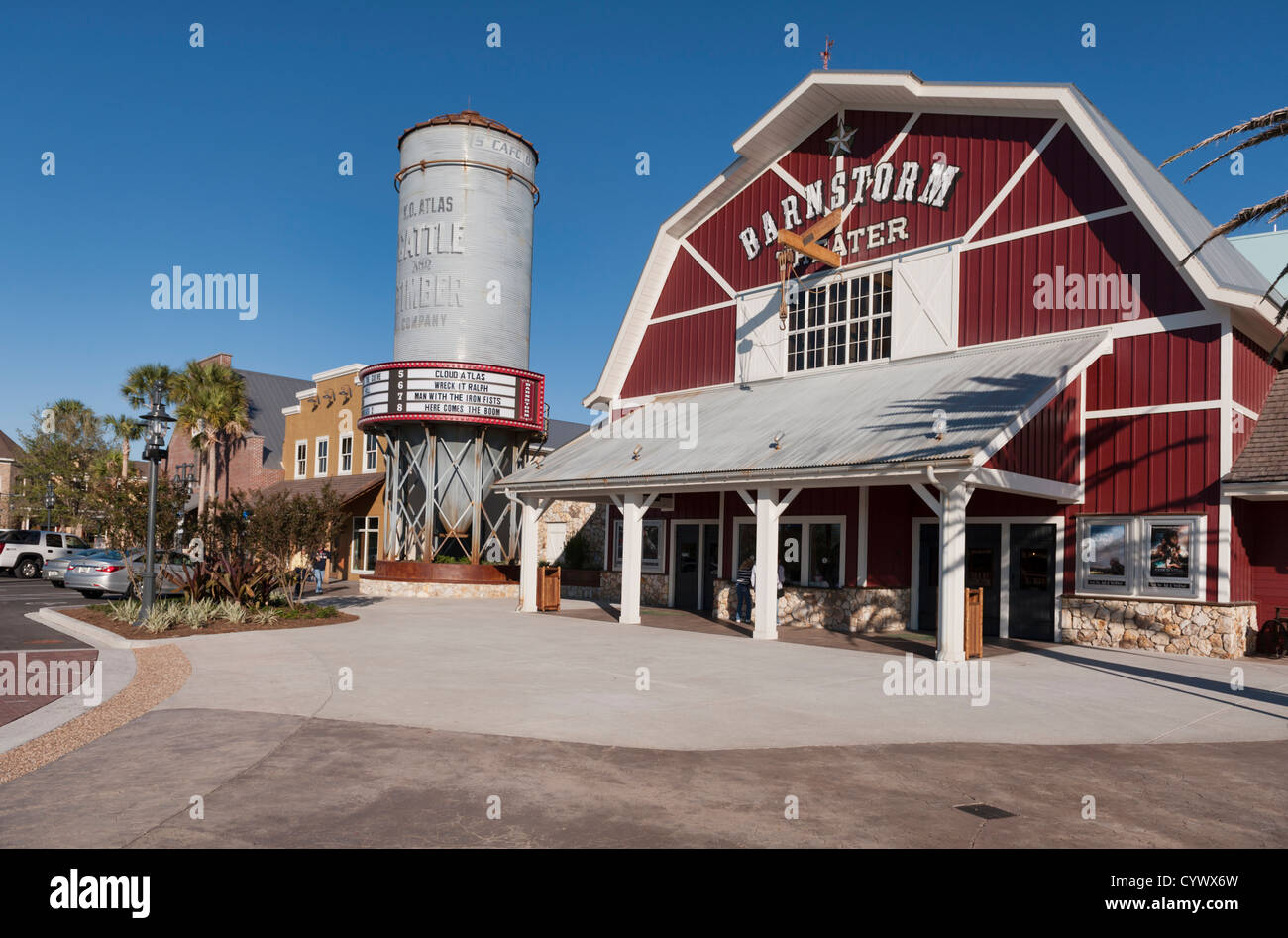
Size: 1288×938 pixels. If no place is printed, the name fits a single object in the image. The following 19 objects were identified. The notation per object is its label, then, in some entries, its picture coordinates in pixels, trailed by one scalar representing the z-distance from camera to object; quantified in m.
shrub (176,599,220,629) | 16.45
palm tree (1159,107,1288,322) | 10.88
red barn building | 15.46
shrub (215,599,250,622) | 17.16
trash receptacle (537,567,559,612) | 22.06
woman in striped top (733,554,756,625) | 19.27
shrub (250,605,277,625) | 17.59
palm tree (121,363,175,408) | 48.97
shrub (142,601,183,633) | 15.62
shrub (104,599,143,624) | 16.84
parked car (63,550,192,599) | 23.11
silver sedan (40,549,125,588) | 28.03
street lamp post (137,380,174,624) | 16.36
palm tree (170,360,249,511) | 42.12
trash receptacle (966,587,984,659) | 14.04
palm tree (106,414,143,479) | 55.38
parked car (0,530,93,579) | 33.03
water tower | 28.05
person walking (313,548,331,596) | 27.22
